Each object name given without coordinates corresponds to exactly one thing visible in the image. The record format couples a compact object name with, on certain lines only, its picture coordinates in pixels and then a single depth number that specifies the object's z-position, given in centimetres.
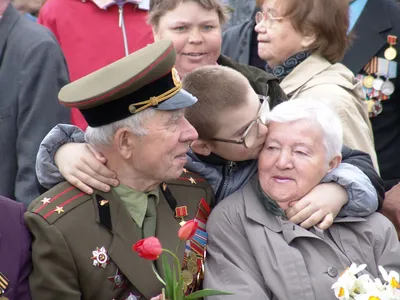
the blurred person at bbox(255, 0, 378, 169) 511
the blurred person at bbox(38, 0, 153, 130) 596
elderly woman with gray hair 396
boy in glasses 412
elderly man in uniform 381
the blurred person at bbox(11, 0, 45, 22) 743
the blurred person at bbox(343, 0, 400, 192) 606
